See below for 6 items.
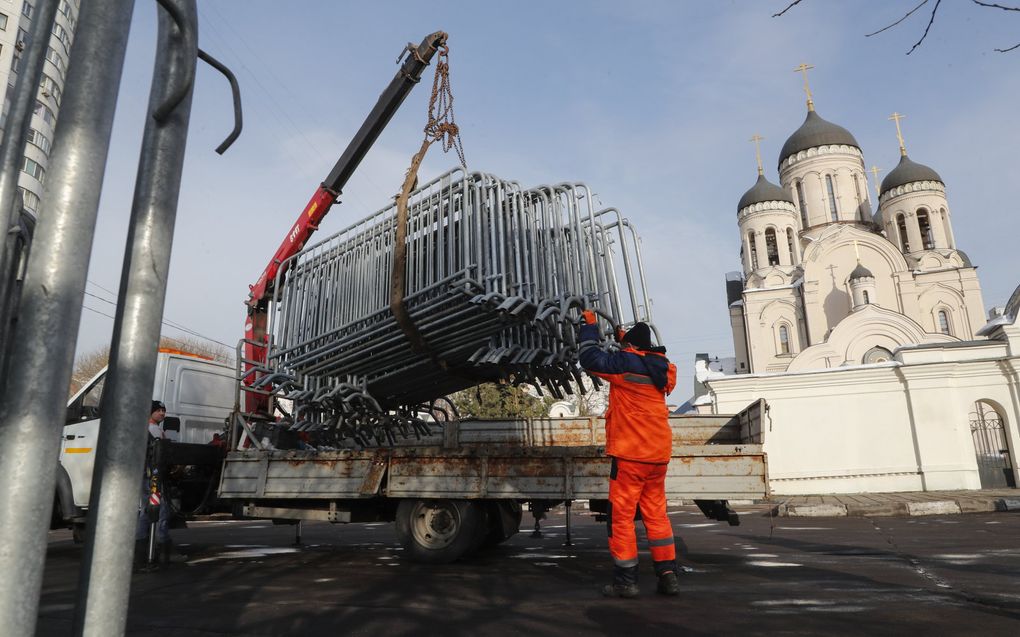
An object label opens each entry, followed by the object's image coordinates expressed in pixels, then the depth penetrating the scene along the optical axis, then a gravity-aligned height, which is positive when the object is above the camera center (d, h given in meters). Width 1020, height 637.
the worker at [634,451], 4.83 +0.22
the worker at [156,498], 6.66 -0.05
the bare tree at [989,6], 3.02 +2.10
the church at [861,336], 19.44 +6.81
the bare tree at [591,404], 31.69 +4.22
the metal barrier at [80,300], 1.25 +0.40
